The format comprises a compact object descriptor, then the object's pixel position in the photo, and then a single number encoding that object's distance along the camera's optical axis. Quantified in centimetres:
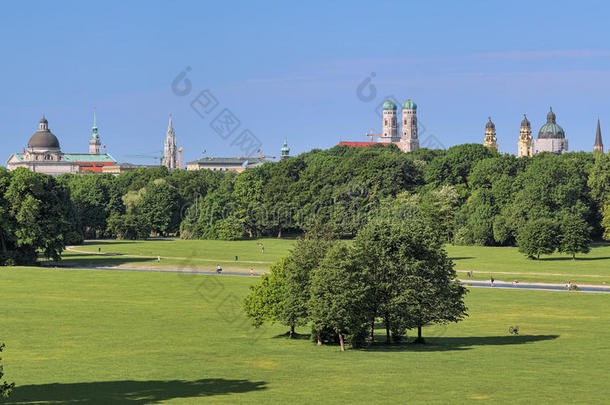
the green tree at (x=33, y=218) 10506
